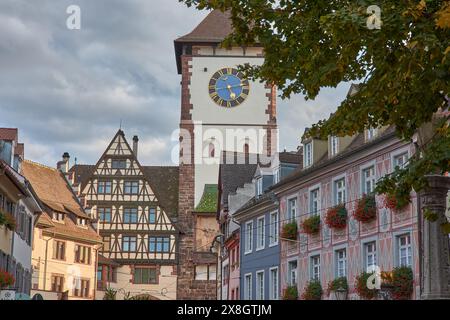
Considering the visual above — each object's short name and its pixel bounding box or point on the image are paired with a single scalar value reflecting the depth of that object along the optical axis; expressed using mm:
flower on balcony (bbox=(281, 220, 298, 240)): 30984
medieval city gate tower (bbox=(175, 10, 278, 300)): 63875
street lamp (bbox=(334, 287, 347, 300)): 26141
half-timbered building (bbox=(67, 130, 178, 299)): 62469
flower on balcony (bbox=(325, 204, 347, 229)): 27219
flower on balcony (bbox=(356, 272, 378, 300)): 24156
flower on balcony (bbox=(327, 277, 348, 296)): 26359
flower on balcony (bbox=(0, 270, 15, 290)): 26547
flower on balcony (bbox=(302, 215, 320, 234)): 28953
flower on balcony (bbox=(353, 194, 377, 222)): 25375
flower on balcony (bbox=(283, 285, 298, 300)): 30094
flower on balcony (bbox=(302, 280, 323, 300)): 28325
